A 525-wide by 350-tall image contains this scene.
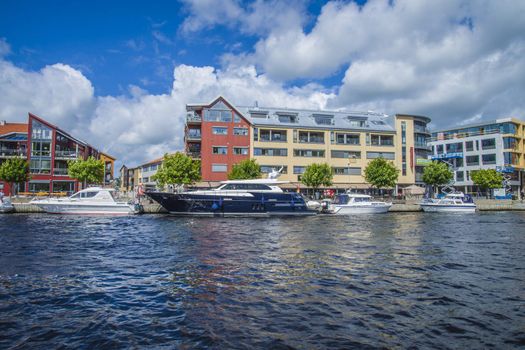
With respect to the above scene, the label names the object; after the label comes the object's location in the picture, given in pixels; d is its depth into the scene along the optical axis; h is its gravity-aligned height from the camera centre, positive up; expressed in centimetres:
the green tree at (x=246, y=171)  5619 +343
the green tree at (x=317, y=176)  5994 +271
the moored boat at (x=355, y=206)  4509 -168
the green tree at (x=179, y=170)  5338 +346
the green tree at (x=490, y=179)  6952 +230
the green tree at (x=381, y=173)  6066 +309
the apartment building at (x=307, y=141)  6612 +994
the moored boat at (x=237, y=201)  3881 -78
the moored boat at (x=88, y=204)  3859 -98
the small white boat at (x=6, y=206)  3941 -114
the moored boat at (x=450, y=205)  4781 -180
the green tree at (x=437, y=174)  6544 +306
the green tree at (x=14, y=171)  5059 +336
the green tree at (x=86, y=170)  5566 +376
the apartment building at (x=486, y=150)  8331 +986
